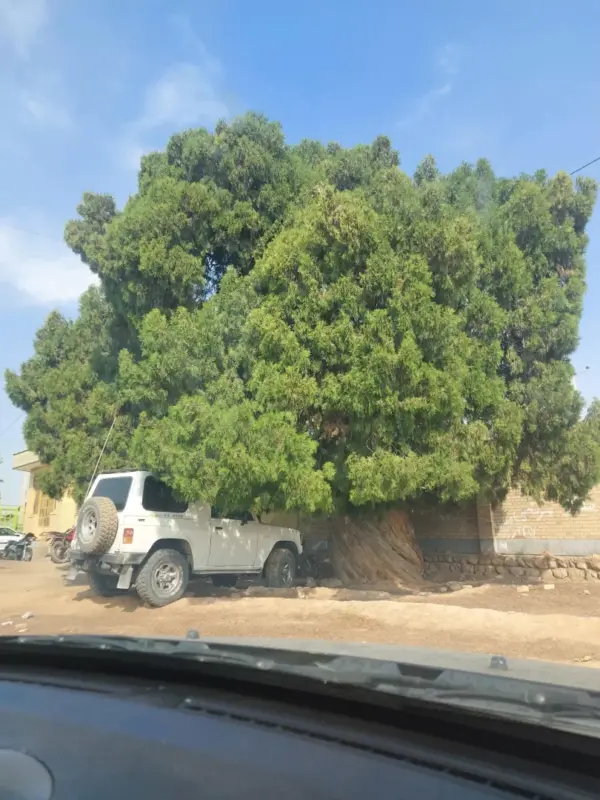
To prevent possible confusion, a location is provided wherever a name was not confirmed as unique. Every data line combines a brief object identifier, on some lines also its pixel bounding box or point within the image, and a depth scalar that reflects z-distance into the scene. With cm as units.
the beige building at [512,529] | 1420
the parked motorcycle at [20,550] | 2269
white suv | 1021
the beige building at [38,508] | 2794
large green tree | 991
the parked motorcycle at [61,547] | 1839
